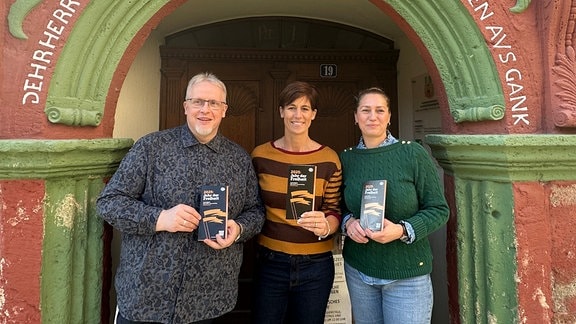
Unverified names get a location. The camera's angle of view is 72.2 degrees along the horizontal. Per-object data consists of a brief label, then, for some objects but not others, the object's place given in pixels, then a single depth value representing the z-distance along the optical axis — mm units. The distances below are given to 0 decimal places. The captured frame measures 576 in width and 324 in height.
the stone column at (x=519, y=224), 1858
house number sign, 3453
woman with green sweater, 1763
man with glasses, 1625
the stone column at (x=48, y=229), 1745
